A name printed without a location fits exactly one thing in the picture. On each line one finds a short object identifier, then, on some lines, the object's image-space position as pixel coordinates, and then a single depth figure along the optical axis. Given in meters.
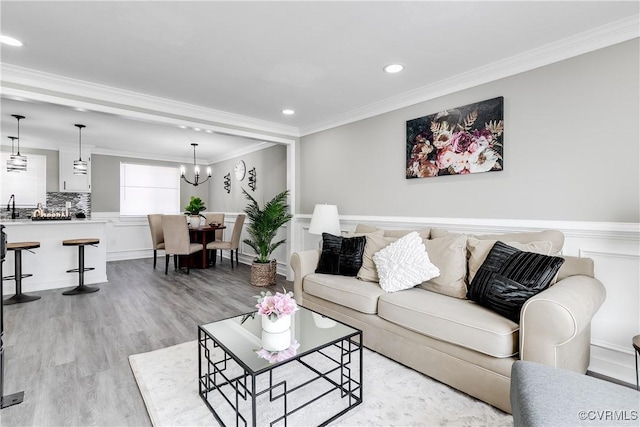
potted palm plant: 4.50
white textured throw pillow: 2.38
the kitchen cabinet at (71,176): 5.97
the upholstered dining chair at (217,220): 6.52
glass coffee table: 1.59
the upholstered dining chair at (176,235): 5.14
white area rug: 1.64
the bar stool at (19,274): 3.63
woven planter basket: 4.48
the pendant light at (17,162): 4.53
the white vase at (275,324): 1.62
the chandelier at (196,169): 5.94
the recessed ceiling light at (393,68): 2.66
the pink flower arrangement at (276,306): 1.60
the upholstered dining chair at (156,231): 5.70
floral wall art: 2.64
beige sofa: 1.54
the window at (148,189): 6.84
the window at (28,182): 5.59
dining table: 5.58
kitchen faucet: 5.46
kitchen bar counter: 4.04
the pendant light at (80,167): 5.32
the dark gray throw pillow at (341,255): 2.92
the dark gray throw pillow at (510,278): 1.79
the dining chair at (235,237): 5.77
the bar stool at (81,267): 4.09
